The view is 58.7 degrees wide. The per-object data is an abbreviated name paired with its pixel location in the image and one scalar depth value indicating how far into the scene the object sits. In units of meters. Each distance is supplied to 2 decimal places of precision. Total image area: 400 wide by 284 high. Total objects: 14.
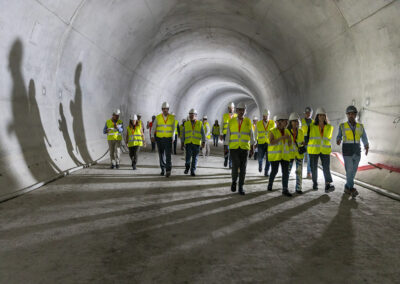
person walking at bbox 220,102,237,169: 9.84
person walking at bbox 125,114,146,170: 9.73
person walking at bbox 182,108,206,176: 8.95
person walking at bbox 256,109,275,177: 8.95
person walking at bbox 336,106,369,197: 6.56
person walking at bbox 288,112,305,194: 6.80
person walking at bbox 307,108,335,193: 7.04
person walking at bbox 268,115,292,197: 6.62
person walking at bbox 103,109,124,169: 9.75
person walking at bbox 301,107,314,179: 8.68
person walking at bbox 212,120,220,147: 20.93
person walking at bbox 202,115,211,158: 11.48
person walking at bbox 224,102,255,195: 6.75
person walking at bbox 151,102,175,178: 8.66
